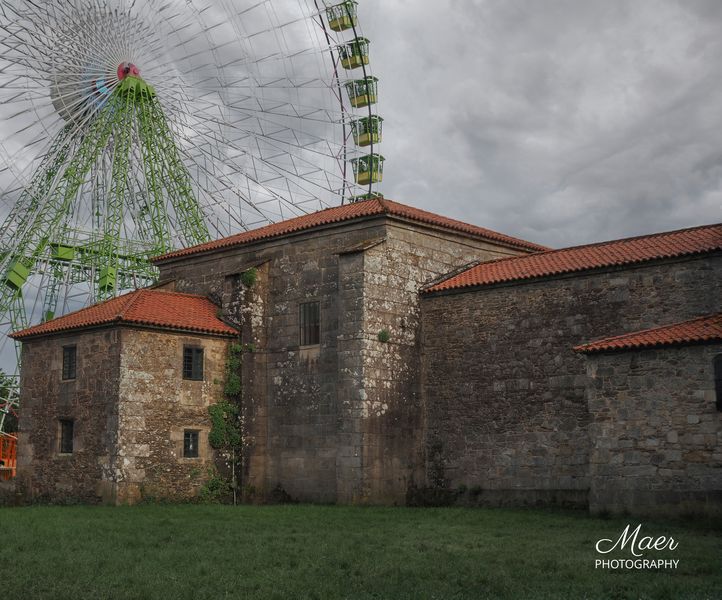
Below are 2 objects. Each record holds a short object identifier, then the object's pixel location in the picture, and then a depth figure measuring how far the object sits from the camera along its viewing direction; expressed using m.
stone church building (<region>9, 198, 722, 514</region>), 22.77
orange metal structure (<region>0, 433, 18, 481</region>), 46.44
